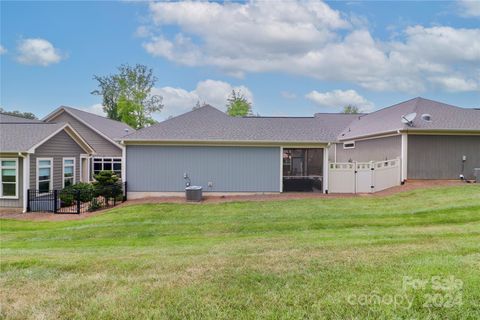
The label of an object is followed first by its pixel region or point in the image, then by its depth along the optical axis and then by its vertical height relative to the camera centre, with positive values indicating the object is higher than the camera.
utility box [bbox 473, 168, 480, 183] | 15.15 -0.66
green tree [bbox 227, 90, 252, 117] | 42.69 +7.78
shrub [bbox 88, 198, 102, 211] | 13.82 -2.05
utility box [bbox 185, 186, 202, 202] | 13.84 -1.51
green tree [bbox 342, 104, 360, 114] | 58.81 +9.98
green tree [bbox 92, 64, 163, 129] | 40.44 +8.46
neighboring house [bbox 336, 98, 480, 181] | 15.66 +0.86
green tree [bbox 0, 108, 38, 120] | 56.45 +8.27
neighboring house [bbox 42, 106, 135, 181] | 21.91 +1.64
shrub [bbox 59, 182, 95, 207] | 14.80 -1.67
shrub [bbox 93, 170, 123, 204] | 14.26 -1.22
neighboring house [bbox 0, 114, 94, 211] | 14.20 +0.06
